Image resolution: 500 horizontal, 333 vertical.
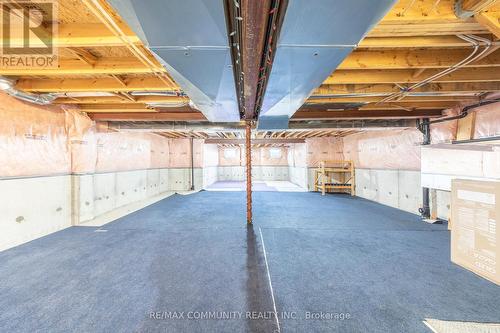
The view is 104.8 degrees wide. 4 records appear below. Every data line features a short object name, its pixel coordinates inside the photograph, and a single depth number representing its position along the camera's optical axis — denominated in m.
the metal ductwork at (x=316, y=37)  1.00
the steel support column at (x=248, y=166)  4.02
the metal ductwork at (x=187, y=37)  1.02
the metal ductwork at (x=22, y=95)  2.51
